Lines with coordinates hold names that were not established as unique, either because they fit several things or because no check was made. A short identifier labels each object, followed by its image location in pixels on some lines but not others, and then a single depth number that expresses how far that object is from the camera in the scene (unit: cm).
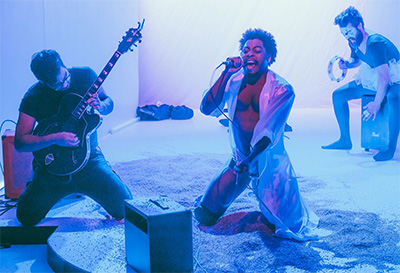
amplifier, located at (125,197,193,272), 246
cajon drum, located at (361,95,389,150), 567
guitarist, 328
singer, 309
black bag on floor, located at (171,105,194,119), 945
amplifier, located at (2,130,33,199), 392
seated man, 517
